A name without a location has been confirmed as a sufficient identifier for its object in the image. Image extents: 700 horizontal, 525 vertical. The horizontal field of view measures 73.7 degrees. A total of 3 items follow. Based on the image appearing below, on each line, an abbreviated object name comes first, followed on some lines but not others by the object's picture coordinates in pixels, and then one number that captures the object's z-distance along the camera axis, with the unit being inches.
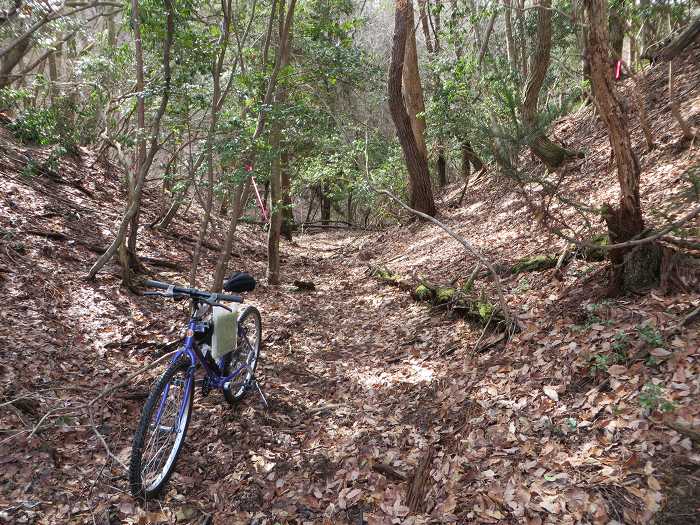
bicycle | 126.0
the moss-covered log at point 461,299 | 200.2
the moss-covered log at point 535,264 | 216.1
